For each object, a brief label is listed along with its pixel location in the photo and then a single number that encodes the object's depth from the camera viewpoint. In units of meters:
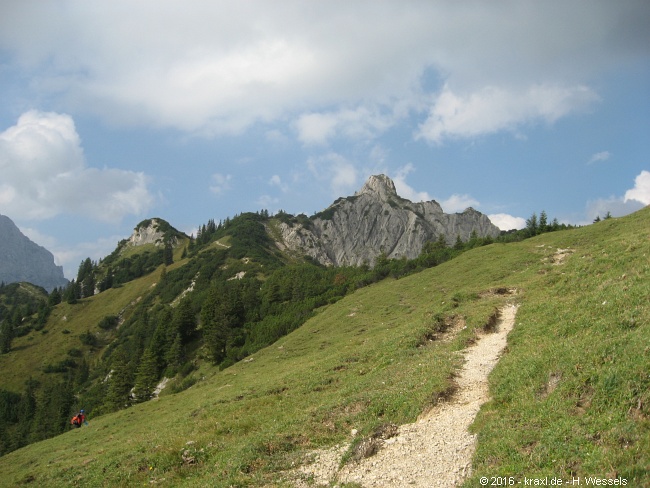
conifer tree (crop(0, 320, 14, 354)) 158.75
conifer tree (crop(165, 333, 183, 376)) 99.20
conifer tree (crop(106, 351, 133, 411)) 82.50
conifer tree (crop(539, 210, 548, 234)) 104.12
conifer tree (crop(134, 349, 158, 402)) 84.62
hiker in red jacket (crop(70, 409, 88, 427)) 47.72
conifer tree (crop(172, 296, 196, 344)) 111.81
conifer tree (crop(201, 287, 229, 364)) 87.69
